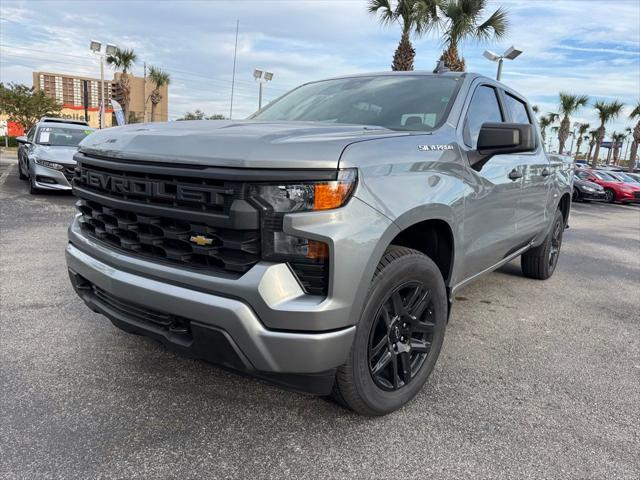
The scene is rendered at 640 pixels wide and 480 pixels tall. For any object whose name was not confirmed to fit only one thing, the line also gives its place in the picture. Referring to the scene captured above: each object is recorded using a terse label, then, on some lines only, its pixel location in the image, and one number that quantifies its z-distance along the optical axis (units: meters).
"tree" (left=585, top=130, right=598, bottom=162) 86.21
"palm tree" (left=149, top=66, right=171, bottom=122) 48.94
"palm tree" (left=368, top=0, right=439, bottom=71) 16.92
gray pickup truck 1.96
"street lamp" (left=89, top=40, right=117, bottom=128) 24.79
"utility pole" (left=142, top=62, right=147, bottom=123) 66.72
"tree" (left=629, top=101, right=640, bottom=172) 36.03
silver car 9.88
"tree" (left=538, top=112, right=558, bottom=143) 61.97
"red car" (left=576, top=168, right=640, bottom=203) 21.31
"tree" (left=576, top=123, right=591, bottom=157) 83.31
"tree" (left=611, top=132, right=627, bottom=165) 80.75
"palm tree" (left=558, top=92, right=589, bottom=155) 40.97
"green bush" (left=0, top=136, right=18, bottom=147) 46.63
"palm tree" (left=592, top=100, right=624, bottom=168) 44.00
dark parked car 21.16
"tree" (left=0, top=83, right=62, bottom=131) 36.25
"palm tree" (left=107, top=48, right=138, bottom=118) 37.94
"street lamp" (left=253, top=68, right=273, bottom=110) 22.38
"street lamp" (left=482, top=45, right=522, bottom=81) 16.03
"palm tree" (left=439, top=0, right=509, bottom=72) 16.64
